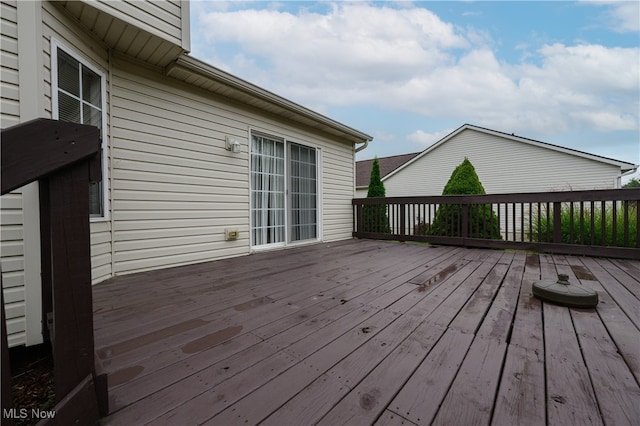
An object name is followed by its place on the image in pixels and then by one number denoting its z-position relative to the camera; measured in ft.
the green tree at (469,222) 14.93
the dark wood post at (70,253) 2.49
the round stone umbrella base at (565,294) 5.95
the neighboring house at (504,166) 31.73
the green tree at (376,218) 18.75
